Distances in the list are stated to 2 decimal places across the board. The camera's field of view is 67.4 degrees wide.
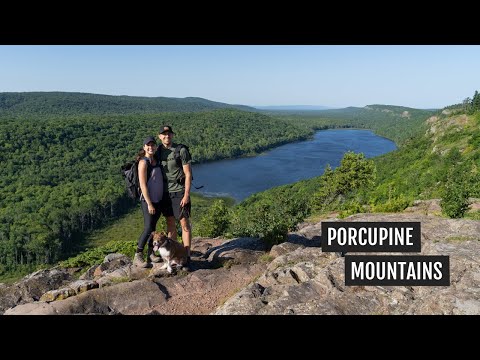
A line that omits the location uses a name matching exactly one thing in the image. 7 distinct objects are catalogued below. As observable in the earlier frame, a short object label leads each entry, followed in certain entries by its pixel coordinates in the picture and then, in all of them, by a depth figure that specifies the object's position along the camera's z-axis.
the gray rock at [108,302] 5.27
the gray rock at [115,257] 9.29
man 5.90
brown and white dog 6.18
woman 5.62
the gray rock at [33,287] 7.18
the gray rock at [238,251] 7.59
